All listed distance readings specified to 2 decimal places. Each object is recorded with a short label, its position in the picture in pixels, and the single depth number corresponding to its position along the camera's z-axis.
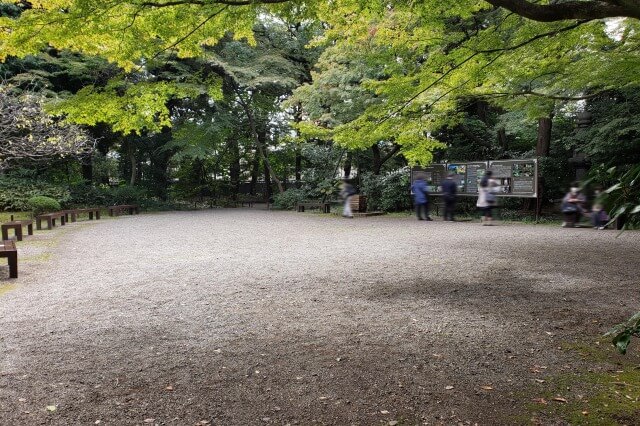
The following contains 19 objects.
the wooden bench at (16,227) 10.67
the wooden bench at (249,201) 30.03
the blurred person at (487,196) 13.61
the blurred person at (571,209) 12.43
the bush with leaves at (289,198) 24.17
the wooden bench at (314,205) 21.55
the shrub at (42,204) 17.69
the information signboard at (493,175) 14.55
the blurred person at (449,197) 14.29
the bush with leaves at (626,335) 1.91
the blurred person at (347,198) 17.64
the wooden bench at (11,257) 6.91
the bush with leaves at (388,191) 19.33
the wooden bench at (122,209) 21.17
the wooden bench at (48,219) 14.11
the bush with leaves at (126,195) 23.52
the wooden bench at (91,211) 18.11
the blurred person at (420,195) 14.52
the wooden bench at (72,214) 16.80
